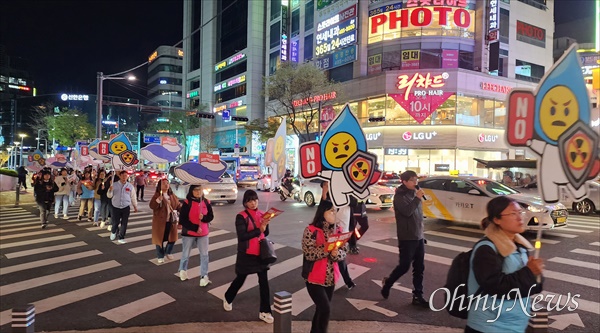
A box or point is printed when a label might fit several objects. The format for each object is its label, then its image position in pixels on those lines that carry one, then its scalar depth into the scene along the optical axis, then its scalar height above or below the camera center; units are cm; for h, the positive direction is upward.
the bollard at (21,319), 321 -138
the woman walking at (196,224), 615 -103
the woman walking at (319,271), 383 -111
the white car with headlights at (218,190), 1716 -135
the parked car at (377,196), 1530 -135
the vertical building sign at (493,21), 3095 +1207
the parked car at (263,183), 2498 -154
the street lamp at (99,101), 1997 +315
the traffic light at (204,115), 2751 +342
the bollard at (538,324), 275 -115
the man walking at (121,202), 942 -108
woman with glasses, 246 -70
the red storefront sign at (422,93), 3078 +592
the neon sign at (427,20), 3131 +1223
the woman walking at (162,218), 743 -114
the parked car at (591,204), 1423 -140
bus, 3194 -74
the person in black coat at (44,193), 1145 -106
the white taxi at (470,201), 985 -102
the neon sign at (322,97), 3128 +570
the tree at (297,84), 2847 +610
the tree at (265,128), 3561 +328
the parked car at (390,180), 1867 -86
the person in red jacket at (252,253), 479 -118
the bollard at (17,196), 1878 -192
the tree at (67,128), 4725 +391
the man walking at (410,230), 527 -93
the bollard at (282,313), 355 -143
